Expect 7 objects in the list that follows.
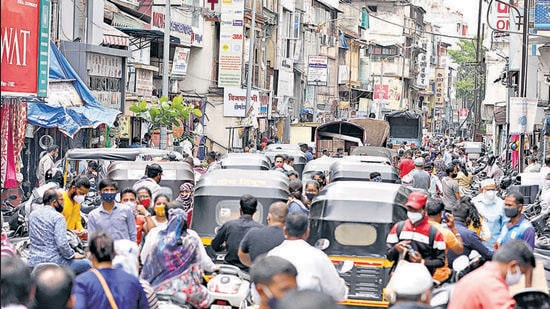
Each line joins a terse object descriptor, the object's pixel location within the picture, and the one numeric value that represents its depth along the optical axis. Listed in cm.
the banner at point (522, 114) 3394
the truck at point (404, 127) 6019
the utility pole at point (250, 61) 4809
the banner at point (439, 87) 17388
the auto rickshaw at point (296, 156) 3095
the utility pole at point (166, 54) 3519
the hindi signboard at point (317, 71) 7125
